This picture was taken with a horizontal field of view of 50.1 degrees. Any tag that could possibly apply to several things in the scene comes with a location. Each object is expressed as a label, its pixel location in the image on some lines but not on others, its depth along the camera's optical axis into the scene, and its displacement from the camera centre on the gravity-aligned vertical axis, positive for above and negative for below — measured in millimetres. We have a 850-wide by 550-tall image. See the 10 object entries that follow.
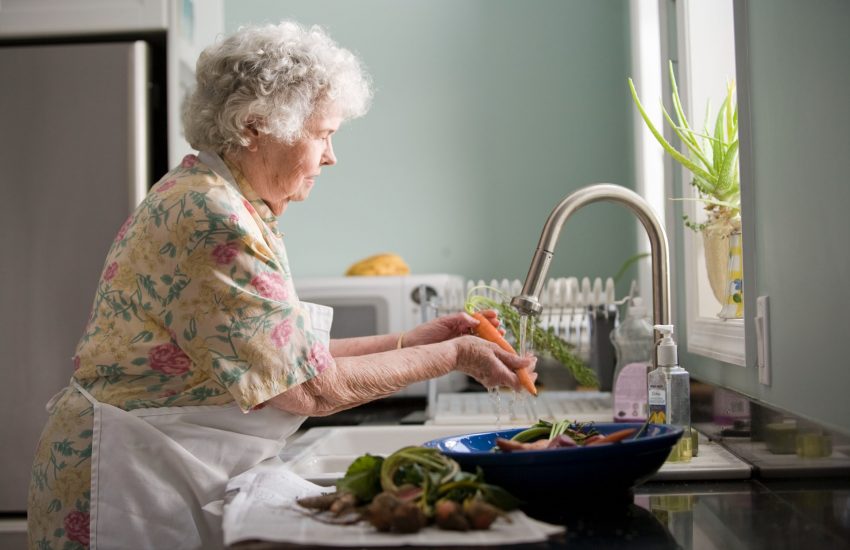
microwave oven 2559 +3
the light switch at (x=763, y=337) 1240 -57
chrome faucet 1149 +73
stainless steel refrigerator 2375 +263
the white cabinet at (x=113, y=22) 2432 +758
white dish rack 2164 -76
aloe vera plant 1586 +238
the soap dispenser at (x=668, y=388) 1224 -123
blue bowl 876 -165
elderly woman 1105 -72
